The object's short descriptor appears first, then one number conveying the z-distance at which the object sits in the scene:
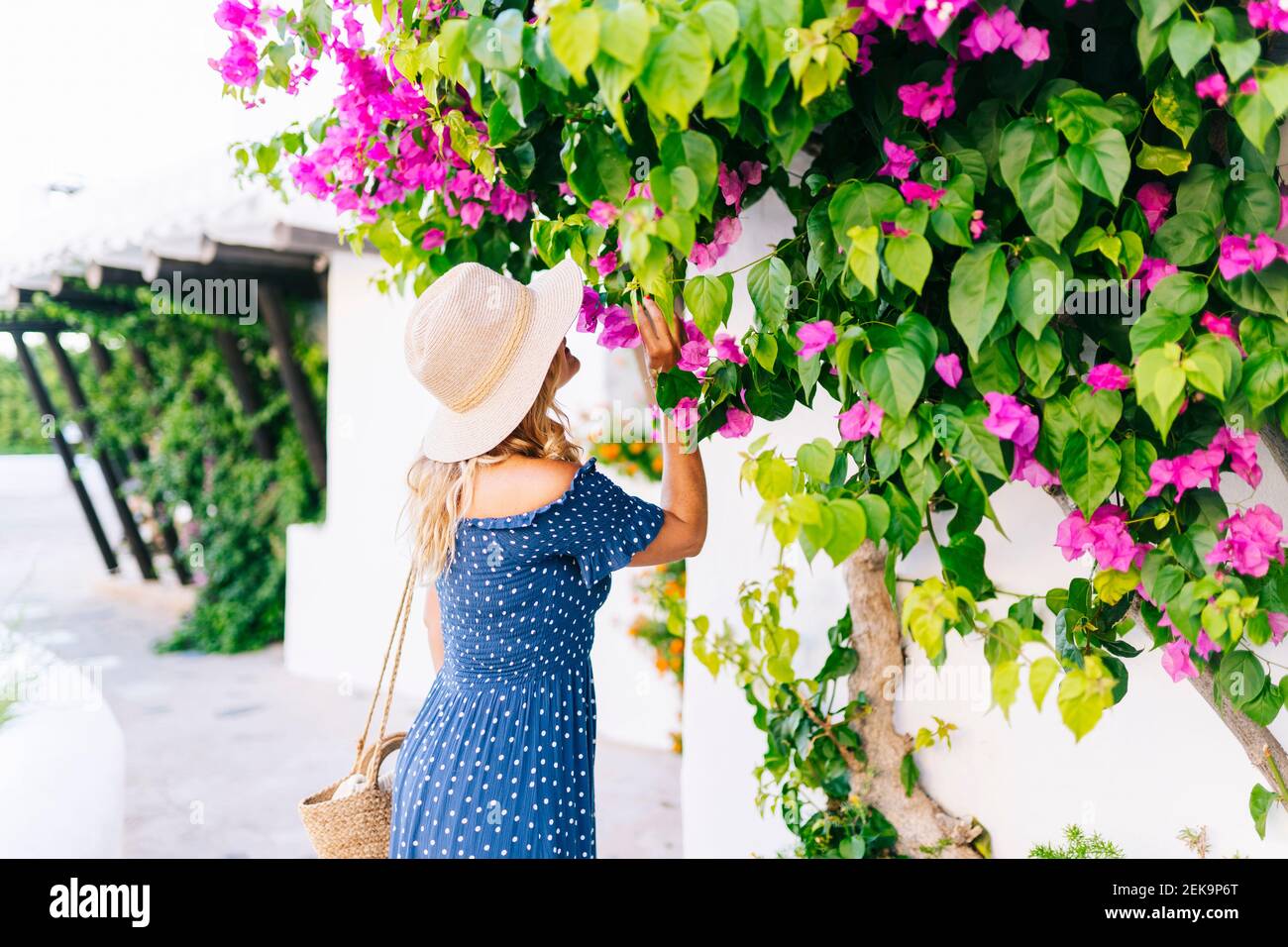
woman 1.59
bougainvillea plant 1.01
